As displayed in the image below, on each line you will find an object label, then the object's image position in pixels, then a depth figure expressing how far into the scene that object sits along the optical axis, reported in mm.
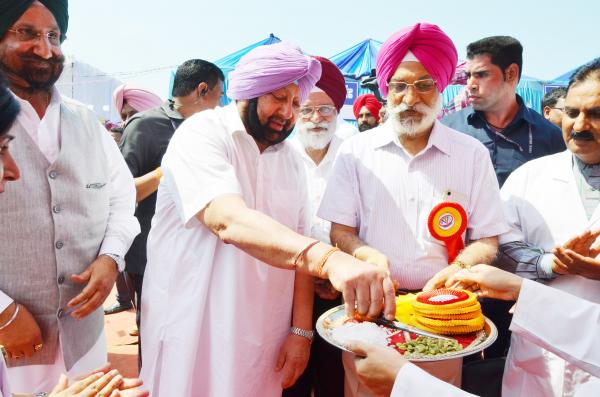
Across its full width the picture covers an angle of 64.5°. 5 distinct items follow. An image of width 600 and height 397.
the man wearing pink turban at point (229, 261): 1984
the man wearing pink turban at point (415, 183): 2301
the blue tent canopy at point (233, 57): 10643
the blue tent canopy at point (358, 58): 11867
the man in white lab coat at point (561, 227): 2082
